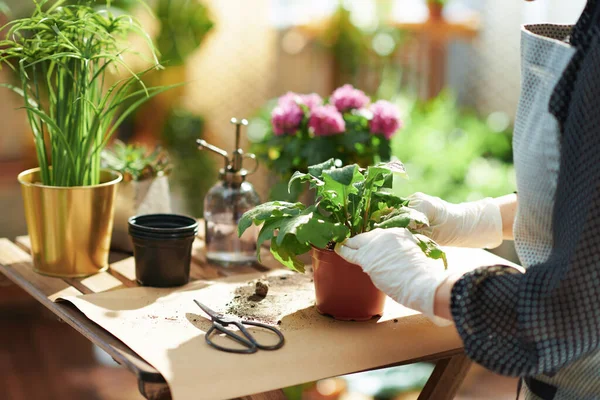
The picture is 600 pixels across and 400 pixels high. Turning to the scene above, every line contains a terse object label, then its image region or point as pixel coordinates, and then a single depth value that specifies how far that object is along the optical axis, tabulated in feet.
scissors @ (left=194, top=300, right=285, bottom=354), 6.31
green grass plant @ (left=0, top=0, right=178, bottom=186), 6.97
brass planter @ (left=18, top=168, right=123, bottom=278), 7.15
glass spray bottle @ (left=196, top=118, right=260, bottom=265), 7.56
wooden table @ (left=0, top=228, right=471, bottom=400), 6.15
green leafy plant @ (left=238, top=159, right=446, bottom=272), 6.51
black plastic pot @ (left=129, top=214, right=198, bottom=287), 7.02
